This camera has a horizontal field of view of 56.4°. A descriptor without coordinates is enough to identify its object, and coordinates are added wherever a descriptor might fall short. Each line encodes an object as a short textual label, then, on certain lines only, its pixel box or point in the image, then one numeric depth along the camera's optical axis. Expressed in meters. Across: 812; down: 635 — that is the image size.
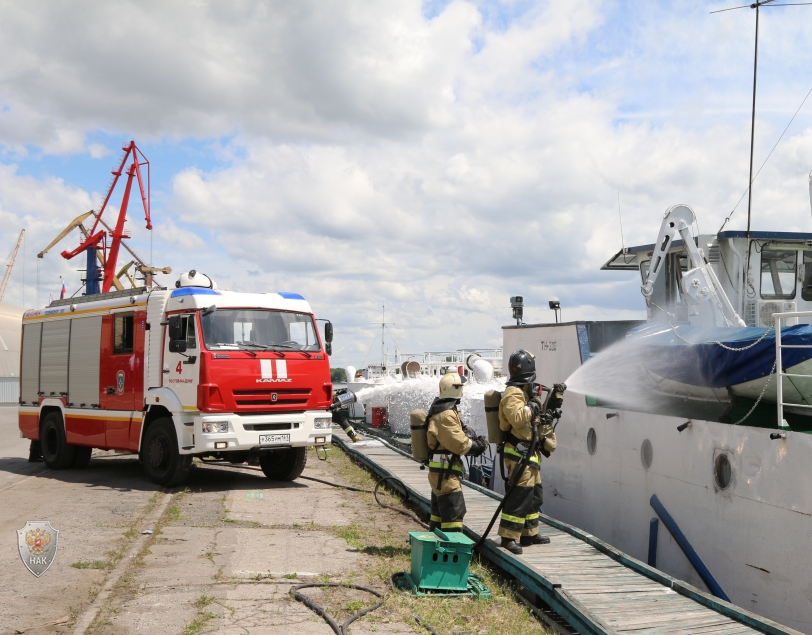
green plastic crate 6.57
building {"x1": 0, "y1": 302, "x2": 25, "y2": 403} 88.39
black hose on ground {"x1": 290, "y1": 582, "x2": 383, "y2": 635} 5.66
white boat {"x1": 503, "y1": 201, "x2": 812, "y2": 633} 7.12
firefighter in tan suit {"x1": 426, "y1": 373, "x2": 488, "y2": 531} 7.50
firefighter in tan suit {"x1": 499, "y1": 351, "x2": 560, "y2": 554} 7.40
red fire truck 11.34
